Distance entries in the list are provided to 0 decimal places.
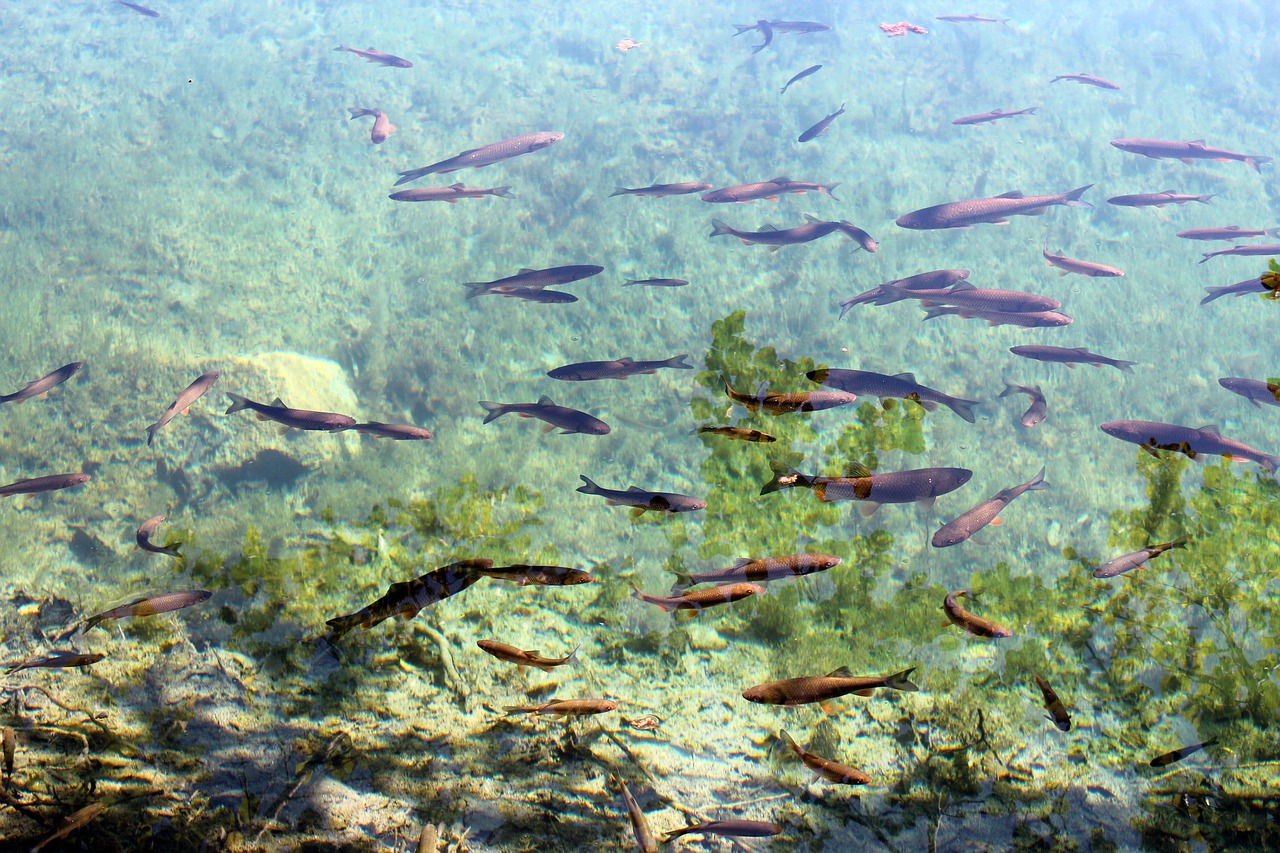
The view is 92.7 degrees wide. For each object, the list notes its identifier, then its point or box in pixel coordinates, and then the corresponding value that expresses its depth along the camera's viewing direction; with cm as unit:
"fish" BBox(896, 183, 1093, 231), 637
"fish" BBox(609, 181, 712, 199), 670
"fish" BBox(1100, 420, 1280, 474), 365
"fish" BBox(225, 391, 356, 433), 416
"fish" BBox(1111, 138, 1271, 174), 823
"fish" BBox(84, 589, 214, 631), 287
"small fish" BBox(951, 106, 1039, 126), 912
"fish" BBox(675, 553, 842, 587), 254
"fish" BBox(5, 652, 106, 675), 249
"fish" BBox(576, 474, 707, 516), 296
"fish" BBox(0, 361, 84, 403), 468
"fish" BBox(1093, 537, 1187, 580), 294
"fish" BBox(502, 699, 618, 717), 243
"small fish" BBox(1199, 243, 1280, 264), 616
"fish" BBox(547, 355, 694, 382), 432
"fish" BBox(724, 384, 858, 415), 270
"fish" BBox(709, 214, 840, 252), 603
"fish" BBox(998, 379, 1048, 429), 519
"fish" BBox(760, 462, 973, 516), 257
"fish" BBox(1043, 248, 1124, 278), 633
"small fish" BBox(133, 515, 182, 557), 369
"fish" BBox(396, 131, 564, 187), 687
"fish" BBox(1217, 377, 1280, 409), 452
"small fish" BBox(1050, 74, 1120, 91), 981
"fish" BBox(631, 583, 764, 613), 243
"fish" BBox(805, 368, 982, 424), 364
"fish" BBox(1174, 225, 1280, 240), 691
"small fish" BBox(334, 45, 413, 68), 952
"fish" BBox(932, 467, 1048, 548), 355
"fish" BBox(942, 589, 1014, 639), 236
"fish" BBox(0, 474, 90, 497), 400
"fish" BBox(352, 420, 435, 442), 443
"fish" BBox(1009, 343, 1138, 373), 527
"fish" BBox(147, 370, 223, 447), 492
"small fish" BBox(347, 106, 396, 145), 801
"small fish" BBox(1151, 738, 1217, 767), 222
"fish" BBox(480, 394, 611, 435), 392
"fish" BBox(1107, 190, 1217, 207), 747
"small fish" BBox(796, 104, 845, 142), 786
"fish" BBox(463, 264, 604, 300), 504
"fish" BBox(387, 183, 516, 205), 617
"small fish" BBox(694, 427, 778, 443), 266
